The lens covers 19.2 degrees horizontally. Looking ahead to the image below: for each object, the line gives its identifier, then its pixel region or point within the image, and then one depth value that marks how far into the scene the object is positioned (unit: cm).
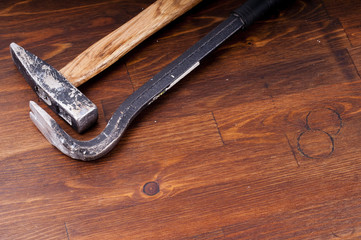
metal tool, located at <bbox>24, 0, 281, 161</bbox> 102
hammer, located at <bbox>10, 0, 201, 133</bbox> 103
